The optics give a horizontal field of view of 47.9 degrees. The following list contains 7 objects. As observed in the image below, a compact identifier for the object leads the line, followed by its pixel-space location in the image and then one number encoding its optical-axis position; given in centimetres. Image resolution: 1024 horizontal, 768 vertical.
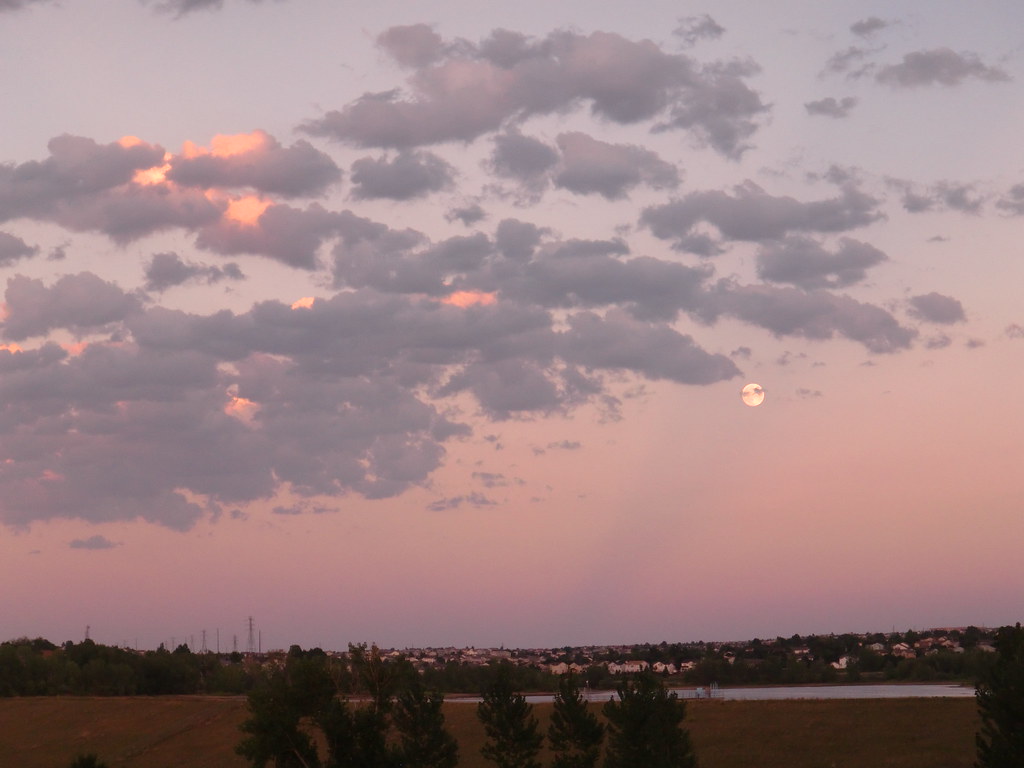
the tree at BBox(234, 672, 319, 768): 6378
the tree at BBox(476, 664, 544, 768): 6850
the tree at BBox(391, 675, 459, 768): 6850
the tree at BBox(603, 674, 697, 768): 6191
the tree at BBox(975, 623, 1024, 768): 5097
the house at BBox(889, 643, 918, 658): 17588
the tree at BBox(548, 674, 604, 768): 6644
